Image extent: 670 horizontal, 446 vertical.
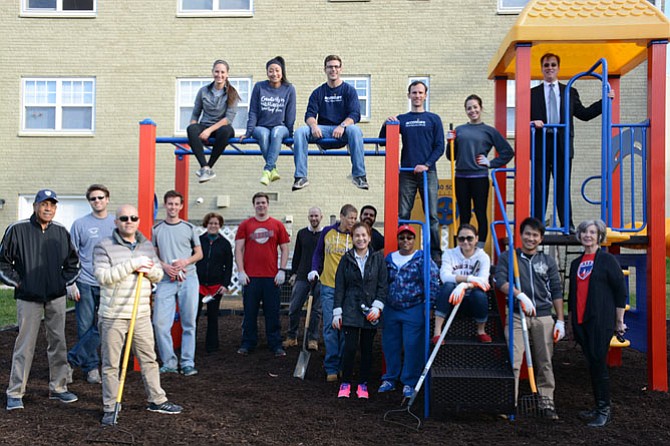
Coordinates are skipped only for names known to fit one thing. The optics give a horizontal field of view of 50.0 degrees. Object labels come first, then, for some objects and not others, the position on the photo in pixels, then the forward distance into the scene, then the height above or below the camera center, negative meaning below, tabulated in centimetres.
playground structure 696 +121
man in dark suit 733 +133
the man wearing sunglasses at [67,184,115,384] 682 -29
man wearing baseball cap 593 -32
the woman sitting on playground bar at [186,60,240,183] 755 +136
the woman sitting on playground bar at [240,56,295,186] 758 +142
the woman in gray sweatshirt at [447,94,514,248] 762 +85
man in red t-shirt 844 -22
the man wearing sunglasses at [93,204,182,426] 561 -46
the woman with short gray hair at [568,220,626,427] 580 -53
